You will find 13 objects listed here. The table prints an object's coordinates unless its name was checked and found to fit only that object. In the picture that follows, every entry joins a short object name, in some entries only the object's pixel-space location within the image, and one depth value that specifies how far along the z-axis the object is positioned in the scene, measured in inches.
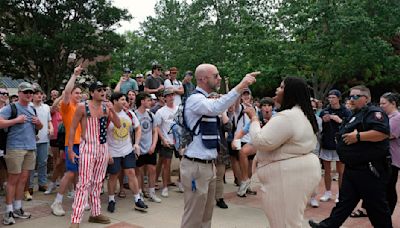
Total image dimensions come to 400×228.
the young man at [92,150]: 207.0
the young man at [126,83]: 369.7
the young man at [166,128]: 289.0
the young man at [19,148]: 216.1
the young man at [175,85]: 370.0
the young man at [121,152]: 247.8
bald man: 160.7
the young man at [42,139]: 281.3
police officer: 192.9
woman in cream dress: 130.6
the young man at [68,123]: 230.7
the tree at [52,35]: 681.6
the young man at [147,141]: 276.2
